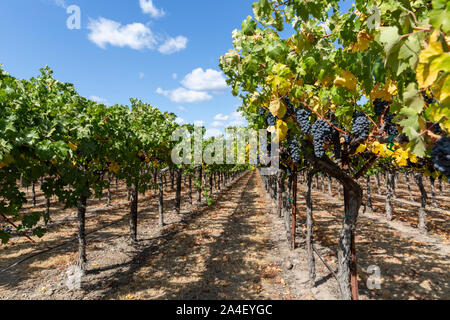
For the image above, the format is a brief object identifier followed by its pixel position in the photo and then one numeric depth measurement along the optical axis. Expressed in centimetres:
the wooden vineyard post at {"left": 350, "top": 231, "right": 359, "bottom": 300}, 478
